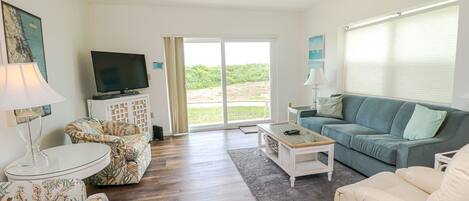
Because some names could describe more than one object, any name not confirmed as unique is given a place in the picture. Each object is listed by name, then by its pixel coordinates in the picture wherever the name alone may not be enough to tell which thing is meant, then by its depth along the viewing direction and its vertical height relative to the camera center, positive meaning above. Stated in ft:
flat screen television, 12.84 +0.50
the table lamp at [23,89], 5.36 -0.14
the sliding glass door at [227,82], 17.20 -0.33
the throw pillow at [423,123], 8.60 -1.76
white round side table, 5.77 -2.01
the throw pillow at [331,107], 13.52 -1.74
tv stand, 12.48 -1.52
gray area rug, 8.39 -3.86
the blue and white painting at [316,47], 16.38 +1.80
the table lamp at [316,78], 15.07 -0.18
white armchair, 3.78 -2.39
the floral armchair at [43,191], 5.06 -2.16
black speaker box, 15.88 -3.31
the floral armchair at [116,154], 8.67 -2.67
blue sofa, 8.14 -2.36
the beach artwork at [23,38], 7.06 +1.38
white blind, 9.66 +0.72
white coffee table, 9.01 -2.80
